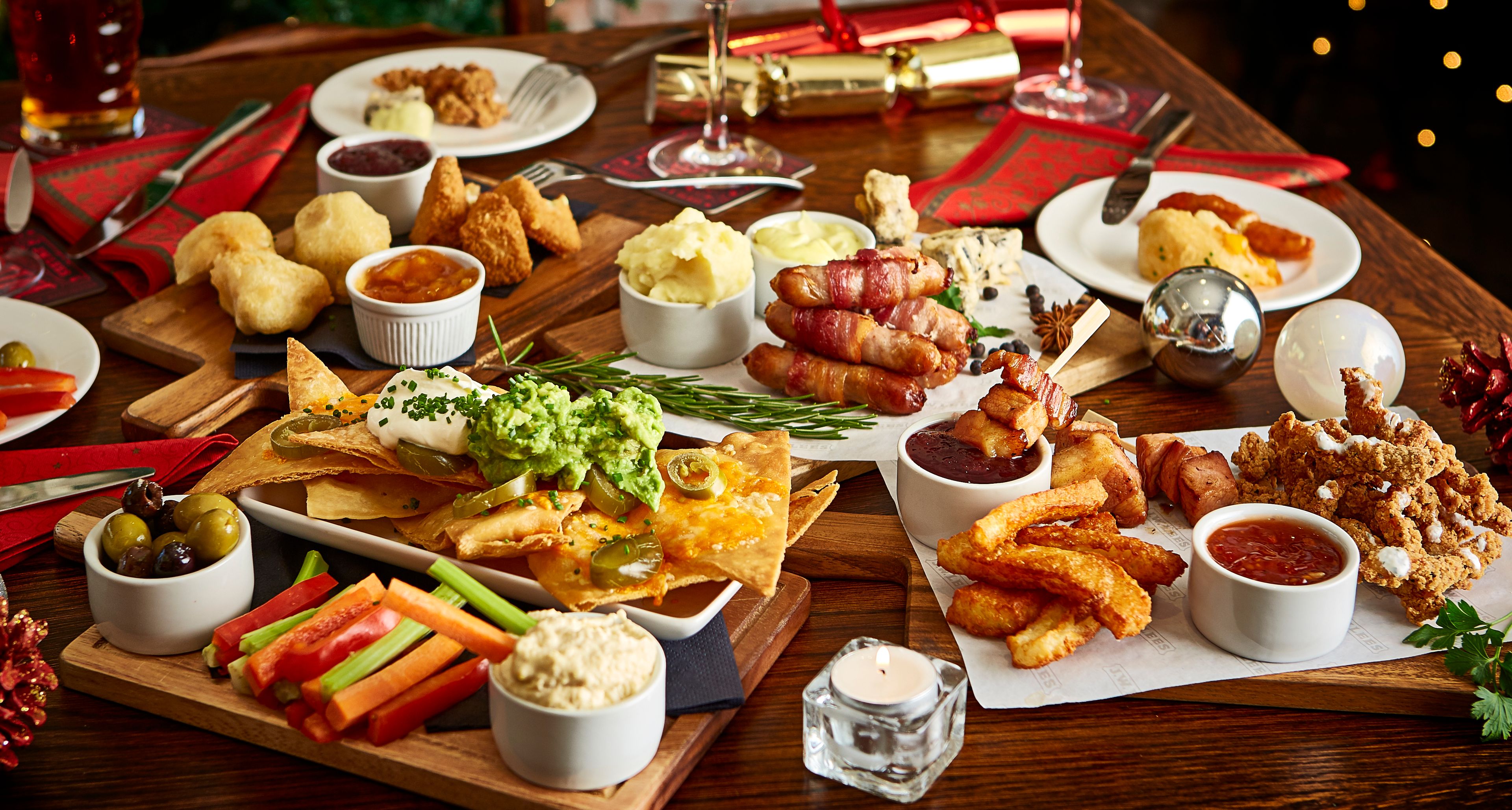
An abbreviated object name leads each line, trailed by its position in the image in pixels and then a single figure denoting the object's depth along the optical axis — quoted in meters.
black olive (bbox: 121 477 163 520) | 2.02
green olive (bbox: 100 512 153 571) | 1.96
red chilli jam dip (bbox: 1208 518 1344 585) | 2.01
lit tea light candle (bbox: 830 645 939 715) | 1.74
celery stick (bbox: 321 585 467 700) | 1.81
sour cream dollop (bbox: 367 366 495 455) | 2.17
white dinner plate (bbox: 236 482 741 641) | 1.97
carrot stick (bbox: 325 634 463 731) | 1.78
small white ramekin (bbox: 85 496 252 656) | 1.90
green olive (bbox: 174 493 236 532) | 2.01
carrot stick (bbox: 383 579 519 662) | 1.86
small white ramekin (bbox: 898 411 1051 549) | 2.24
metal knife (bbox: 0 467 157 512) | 2.35
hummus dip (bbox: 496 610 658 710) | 1.67
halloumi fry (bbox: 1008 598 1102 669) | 1.96
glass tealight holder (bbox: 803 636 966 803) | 1.74
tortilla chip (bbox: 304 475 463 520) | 2.17
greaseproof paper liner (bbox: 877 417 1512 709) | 1.95
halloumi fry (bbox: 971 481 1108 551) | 2.12
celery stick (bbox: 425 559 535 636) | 1.92
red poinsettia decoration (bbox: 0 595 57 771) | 1.75
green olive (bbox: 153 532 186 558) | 1.97
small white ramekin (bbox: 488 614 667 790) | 1.65
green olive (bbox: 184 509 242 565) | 1.97
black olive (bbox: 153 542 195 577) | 1.93
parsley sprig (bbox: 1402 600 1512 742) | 1.88
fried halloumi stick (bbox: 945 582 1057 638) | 2.04
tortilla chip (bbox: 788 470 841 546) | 2.19
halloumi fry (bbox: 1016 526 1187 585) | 2.11
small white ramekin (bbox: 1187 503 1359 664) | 1.93
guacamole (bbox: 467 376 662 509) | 2.09
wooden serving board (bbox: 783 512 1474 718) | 1.94
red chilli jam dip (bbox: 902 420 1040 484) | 2.29
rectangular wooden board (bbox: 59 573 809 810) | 1.73
